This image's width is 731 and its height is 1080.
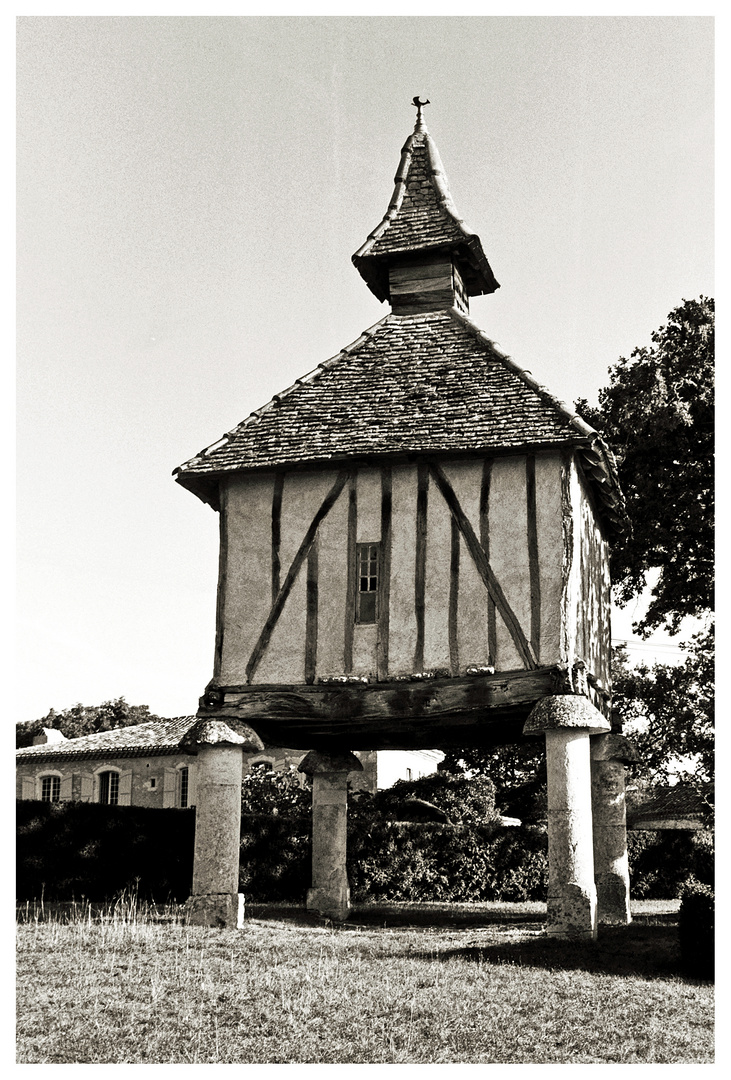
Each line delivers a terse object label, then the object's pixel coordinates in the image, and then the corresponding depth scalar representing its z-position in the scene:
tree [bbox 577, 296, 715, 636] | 21.44
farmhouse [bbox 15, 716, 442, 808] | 37.97
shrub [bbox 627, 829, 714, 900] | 24.98
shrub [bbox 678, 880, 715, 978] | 12.90
